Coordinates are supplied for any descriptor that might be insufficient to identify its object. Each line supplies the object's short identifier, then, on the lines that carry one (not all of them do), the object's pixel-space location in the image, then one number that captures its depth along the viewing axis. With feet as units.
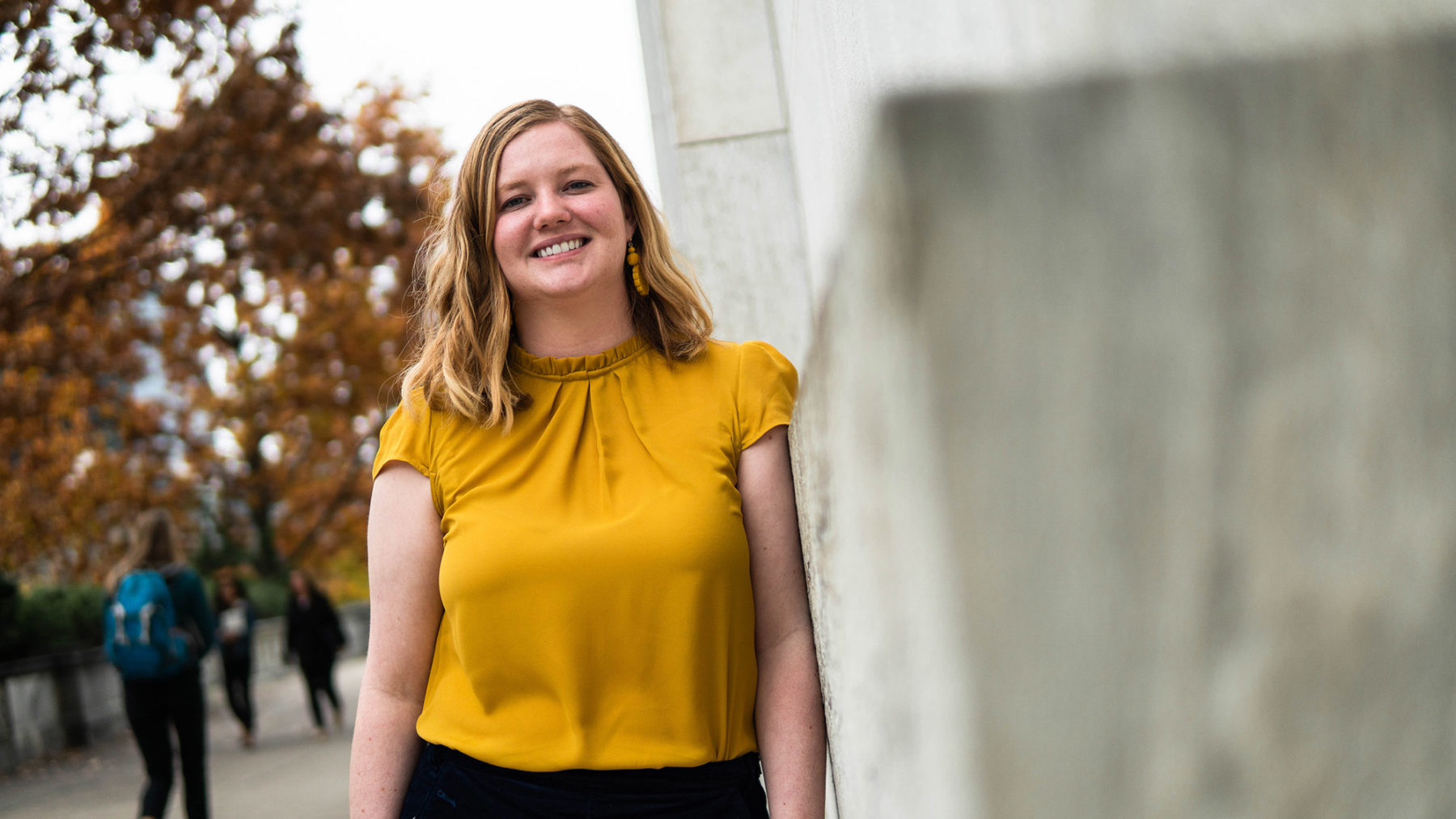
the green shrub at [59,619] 45.44
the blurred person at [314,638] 42.93
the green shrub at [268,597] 81.51
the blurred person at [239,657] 41.42
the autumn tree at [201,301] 32.12
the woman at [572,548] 5.47
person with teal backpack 23.27
